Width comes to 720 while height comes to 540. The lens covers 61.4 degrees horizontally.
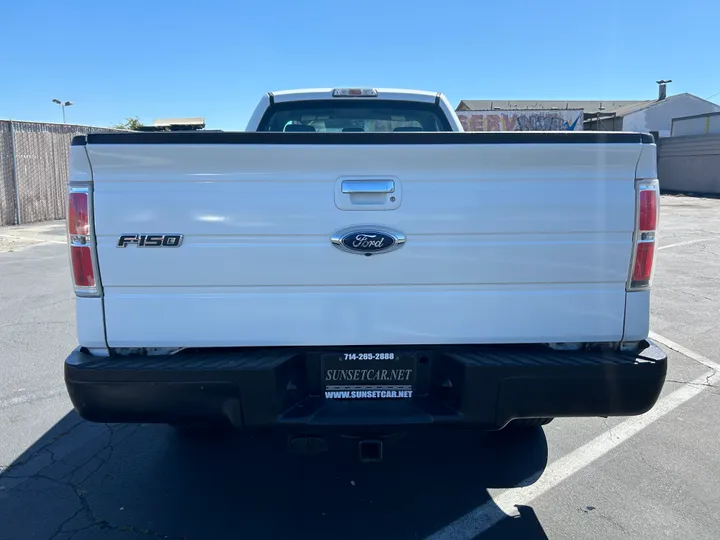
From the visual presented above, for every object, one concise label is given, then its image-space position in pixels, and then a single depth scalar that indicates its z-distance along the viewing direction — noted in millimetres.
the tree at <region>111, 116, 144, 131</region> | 47144
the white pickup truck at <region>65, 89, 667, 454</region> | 2613
